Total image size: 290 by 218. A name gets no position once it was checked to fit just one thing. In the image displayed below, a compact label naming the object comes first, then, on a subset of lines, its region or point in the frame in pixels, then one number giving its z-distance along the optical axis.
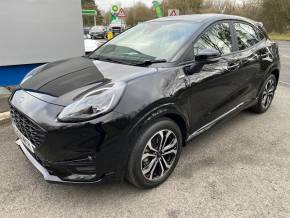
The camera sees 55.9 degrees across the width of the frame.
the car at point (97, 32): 31.58
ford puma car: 2.21
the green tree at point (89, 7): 61.88
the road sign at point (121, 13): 14.37
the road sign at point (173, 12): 13.71
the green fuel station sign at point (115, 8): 17.05
